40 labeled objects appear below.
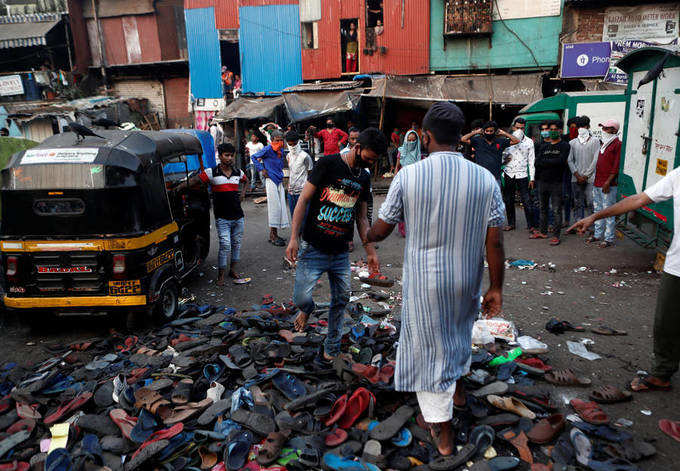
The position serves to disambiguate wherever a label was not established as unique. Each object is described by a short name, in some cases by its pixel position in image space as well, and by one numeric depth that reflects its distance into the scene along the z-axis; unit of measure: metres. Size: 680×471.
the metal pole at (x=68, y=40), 22.31
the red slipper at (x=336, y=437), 3.10
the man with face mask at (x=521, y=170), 8.87
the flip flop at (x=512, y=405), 3.32
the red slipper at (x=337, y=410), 3.26
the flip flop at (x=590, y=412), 3.23
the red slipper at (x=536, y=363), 4.00
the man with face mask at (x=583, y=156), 8.51
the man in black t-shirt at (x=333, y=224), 3.75
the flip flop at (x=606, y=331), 4.76
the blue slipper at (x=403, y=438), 3.05
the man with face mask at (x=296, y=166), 8.18
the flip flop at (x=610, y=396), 3.54
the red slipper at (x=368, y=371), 3.67
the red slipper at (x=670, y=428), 3.10
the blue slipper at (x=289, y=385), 3.63
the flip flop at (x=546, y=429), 3.04
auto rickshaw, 4.78
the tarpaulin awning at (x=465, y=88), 15.90
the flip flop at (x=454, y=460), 2.80
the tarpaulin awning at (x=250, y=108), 17.66
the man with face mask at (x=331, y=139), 12.94
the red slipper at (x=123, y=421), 3.25
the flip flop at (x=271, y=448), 2.95
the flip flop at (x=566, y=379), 3.77
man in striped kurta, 2.56
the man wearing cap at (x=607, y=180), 7.67
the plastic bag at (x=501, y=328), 4.55
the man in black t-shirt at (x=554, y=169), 8.15
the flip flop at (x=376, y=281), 3.90
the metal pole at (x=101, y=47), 22.89
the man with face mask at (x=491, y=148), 8.19
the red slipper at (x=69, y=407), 3.50
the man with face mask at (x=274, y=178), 8.55
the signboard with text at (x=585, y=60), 15.80
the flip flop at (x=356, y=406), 3.28
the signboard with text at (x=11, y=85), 21.72
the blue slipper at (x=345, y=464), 2.82
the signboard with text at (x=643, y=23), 15.49
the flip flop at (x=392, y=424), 3.10
